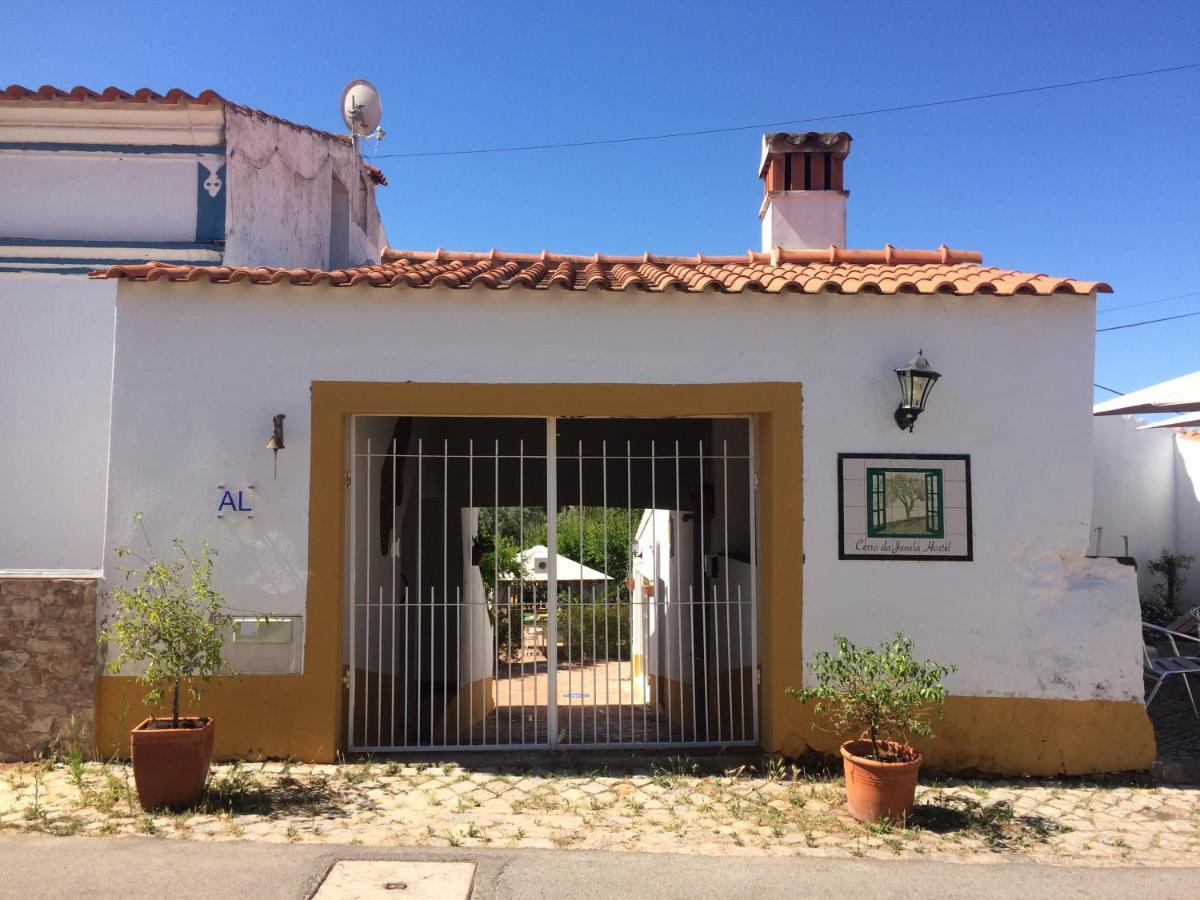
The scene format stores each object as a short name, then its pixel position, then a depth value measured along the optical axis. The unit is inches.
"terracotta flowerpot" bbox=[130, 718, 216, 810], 194.1
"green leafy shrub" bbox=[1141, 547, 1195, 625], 377.1
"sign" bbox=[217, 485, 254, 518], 237.0
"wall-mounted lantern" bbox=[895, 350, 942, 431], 229.3
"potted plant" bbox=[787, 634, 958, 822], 194.2
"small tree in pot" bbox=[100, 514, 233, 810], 195.0
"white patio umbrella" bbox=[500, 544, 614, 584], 654.5
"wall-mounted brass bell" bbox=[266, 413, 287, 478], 235.3
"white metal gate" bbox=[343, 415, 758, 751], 258.7
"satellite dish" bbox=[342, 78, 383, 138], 400.8
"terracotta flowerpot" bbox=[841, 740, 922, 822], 193.2
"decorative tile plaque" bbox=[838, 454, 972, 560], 238.1
